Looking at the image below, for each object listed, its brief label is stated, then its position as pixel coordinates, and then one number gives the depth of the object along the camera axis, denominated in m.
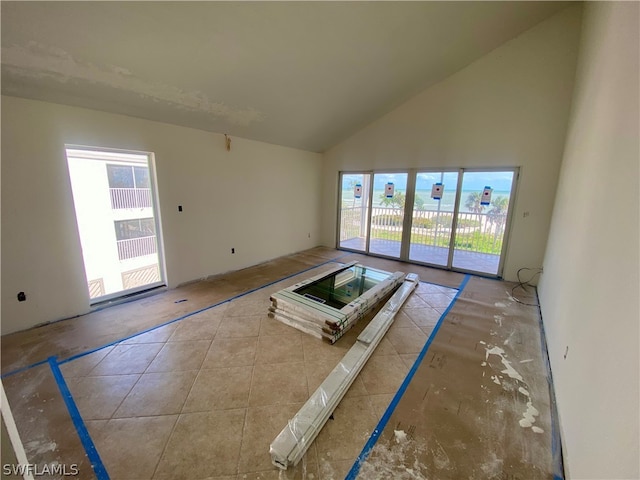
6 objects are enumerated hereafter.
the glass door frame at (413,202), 4.21
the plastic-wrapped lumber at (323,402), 1.48
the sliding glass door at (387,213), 5.31
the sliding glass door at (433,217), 4.77
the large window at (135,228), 3.61
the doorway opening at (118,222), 3.40
